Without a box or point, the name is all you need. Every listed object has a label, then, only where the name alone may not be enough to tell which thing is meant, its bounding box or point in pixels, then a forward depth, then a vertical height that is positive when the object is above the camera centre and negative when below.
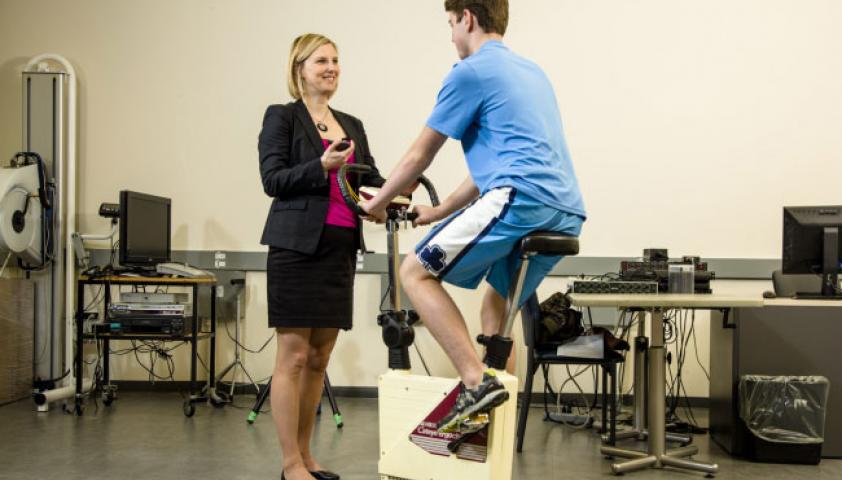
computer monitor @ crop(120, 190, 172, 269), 4.32 -0.07
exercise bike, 1.94 -0.49
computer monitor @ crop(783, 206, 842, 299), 3.67 -0.06
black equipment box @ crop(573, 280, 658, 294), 3.09 -0.24
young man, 1.92 +0.12
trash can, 3.32 -0.79
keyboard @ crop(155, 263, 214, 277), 4.34 -0.29
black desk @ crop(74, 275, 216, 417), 4.24 -0.56
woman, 2.47 -0.07
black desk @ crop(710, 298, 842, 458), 3.45 -0.51
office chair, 3.54 -0.61
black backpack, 3.66 -0.47
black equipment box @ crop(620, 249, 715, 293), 3.55 -0.20
